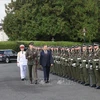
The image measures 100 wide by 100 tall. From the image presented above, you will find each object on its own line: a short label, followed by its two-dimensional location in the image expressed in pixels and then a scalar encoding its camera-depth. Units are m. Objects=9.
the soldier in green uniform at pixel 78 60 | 15.29
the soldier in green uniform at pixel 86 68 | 14.43
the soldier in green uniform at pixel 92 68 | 13.70
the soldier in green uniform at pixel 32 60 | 15.66
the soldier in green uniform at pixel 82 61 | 14.61
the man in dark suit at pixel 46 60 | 15.92
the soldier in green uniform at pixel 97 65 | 13.35
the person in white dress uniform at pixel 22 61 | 16.77
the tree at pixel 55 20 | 52.09
